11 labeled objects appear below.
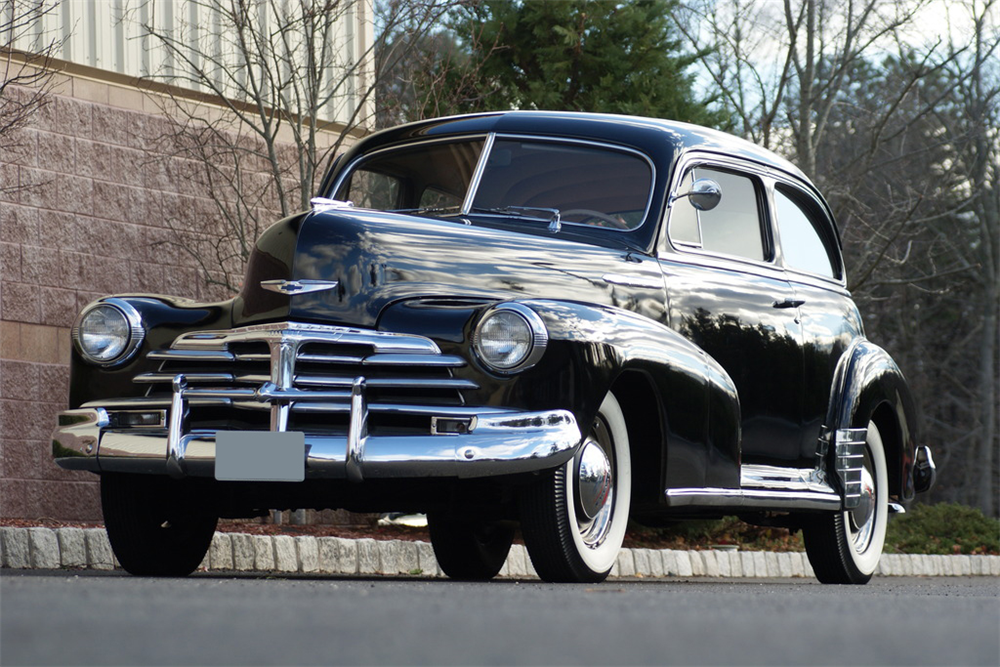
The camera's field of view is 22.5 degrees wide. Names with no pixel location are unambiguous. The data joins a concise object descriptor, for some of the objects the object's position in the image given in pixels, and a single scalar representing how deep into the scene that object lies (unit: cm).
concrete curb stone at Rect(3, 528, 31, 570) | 1223
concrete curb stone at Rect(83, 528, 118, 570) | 1260
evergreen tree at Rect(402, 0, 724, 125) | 2409
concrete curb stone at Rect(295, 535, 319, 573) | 1307
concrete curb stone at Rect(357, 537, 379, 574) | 1354
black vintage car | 948
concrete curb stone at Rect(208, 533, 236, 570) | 1281
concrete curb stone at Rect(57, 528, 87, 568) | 1244
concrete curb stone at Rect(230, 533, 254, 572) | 1286
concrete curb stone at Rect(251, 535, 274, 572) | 1294
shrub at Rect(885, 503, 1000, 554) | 2576
